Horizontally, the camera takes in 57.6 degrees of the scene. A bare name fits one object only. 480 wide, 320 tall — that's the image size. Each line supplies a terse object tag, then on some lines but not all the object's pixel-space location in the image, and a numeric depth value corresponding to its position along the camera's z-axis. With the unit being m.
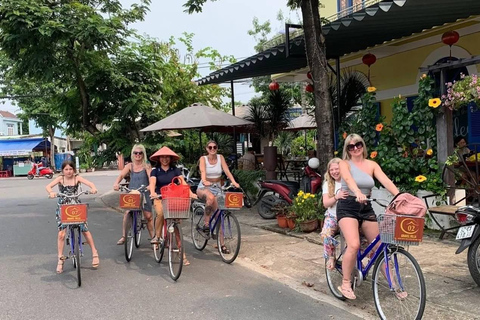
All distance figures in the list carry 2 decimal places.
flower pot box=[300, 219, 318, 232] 7.97
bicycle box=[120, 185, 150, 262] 6.35
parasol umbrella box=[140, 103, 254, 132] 10.94
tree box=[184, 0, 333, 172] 7.86
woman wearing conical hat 6.33
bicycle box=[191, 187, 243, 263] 6.23
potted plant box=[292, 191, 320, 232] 7.98
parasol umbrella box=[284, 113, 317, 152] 16.23
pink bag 3.72
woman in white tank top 6.63
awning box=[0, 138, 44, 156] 40.46
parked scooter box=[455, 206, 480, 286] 4.56
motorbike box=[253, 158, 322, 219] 9.07
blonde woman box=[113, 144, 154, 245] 6.88
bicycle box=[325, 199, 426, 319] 3.64
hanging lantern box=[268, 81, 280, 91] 13.53
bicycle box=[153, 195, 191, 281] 5.56
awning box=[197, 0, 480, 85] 7.22
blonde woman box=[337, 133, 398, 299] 4.25
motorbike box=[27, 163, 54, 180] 32.84
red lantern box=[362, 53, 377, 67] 11.20
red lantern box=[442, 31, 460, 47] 9.07
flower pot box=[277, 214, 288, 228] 8.49
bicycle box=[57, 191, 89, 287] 5.40
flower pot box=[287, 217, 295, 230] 8.23
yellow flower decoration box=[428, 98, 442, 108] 7.17
